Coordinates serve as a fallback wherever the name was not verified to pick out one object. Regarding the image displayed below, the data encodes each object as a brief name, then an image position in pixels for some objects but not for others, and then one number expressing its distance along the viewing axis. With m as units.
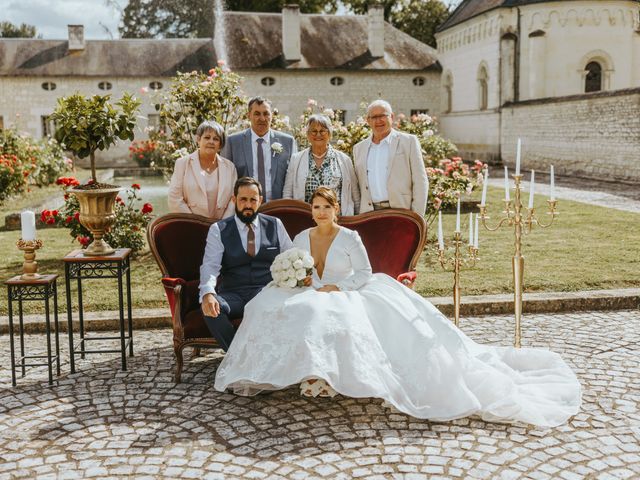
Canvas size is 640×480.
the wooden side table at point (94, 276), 5.45
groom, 5.46
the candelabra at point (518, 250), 5.06
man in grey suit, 6.46
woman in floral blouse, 6.30
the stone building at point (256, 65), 33.88
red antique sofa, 5.77
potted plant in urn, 5.55
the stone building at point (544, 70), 25.17
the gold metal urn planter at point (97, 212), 5.52
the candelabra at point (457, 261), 5.28
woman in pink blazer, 6.17
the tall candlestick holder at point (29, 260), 5.22
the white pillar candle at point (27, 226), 5.21
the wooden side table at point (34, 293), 5.14
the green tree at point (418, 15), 44.75
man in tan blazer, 6.41
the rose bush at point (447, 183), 10.96
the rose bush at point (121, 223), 9.43
